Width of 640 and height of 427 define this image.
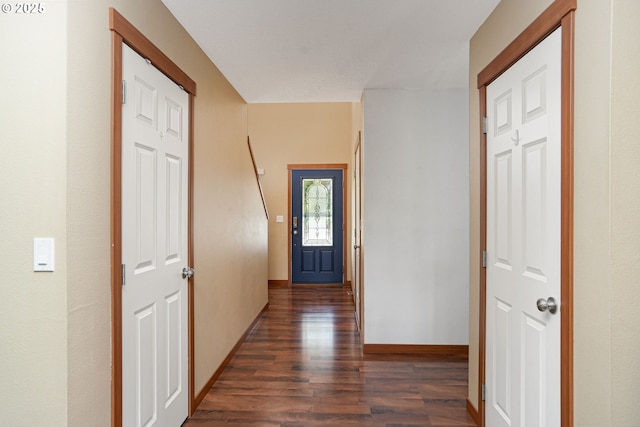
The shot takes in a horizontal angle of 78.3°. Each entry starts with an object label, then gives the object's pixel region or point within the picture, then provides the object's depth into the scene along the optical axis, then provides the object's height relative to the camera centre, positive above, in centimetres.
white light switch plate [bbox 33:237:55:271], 130 -13
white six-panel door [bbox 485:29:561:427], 153 -13
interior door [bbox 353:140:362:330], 396 -25
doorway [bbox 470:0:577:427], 140 +9
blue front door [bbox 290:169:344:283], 698 -28
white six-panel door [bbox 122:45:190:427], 173 -16
